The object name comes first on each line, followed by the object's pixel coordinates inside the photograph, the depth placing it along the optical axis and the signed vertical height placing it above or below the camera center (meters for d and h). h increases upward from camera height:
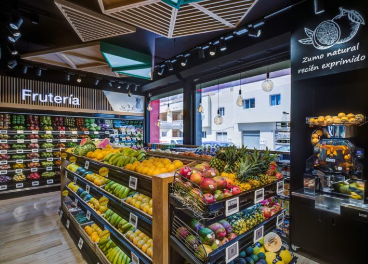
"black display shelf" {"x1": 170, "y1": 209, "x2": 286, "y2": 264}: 1.27 -0.83
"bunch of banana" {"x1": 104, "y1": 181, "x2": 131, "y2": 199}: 2.26 -0.72
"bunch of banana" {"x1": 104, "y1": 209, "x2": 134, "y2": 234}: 2.26 -1.10
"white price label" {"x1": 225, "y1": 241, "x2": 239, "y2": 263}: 1.35 -0.84
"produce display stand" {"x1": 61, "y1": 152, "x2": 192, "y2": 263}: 1.54 -0.78
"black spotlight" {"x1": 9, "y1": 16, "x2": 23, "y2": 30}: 3.32 +1.77
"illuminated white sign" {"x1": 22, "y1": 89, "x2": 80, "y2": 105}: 6.16 +1.01
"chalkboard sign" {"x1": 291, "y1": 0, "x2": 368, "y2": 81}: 2.73 +1.35
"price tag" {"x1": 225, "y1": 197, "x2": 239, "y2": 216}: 1.32 -0.52
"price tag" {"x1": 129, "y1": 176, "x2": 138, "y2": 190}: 1.89 -0.51
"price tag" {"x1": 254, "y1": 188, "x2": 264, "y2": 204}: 1.59 -0.53
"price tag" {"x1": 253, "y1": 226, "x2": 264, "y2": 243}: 1.62 -0.86
